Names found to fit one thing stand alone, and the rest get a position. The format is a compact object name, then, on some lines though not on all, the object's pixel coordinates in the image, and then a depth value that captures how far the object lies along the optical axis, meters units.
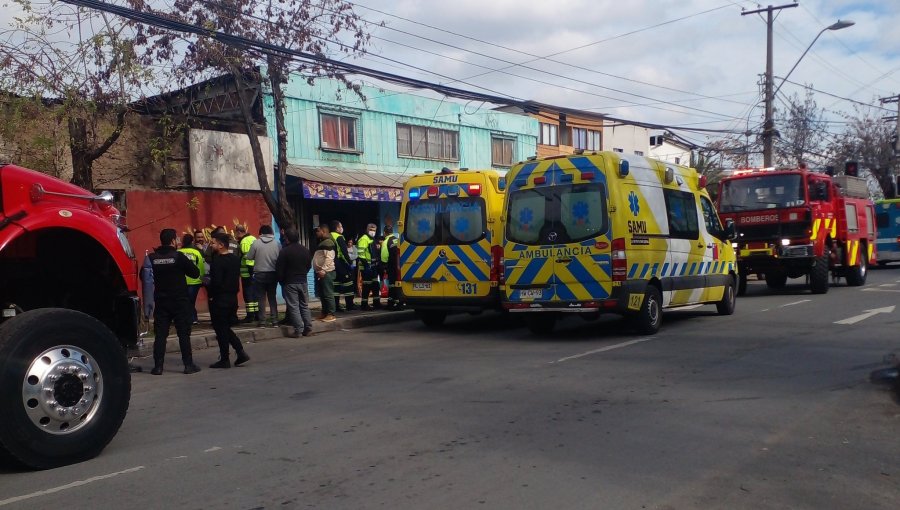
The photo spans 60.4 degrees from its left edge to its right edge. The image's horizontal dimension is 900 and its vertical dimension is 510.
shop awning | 18.44
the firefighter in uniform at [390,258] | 15.73
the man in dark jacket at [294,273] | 12.36
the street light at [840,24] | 25.06
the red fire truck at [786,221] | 17.34
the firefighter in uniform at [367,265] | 15.52
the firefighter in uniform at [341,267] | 14.80
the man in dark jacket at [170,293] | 9.38
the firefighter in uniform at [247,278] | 13.89
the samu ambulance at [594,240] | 10.79
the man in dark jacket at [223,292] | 9.84
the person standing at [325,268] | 14.22
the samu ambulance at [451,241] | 12.60
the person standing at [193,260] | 12.39
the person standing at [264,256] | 13.03
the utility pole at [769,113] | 27.09
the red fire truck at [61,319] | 5.25
